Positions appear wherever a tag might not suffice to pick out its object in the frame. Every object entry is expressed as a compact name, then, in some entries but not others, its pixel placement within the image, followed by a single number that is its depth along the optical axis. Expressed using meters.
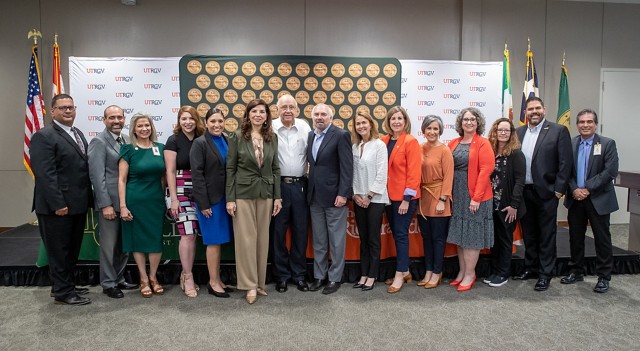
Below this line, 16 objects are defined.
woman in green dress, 3.02
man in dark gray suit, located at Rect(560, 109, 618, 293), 3.20
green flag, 5.80
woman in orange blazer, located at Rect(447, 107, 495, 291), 3.12
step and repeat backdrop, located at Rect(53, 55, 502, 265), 5.31
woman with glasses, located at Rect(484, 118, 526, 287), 3.22
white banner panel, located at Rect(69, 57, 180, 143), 5.35
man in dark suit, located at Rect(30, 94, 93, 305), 2.82
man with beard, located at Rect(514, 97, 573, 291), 3.24
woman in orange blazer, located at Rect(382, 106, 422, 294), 3.12
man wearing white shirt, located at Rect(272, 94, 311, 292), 3.16
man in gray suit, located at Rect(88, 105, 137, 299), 3.00
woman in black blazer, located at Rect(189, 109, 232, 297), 2.92
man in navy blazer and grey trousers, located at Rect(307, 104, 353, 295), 3.08
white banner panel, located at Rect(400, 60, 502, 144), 5.60
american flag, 5.29
